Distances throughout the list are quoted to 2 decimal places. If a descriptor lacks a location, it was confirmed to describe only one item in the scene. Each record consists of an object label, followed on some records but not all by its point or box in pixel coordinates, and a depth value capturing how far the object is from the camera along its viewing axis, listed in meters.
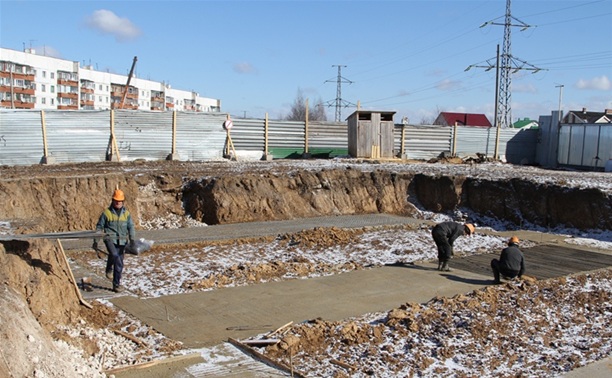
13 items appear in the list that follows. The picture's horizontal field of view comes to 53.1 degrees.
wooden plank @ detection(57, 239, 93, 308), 8.50
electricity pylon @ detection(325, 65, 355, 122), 60.33
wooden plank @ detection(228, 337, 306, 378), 6.79
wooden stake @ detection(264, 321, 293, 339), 7.88
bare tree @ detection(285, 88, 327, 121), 79.62
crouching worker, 10.97
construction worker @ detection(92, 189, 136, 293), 9.73
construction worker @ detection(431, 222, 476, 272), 12.01
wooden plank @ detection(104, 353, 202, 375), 6.66
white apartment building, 70.94
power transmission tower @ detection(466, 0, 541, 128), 41.45
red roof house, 52.59
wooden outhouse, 27.64
